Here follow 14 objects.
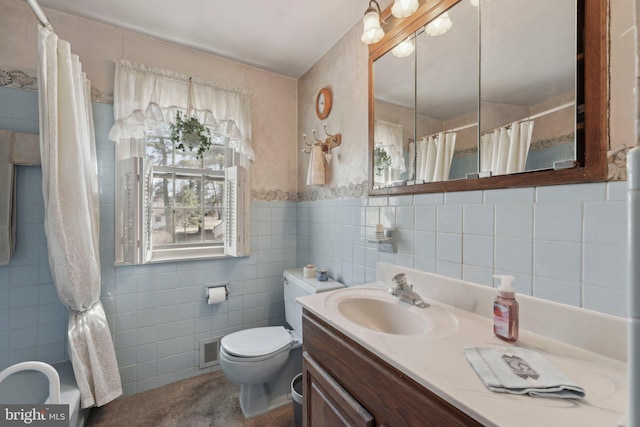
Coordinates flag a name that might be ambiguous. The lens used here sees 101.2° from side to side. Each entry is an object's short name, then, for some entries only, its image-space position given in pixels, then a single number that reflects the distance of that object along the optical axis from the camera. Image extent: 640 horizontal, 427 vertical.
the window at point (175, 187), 1.67
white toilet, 1.46
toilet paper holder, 1.95
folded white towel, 0.53
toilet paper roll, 1.91
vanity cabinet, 0.59
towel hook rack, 1.77
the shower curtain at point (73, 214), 1.27
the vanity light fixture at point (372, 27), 1.27
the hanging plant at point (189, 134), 1.86
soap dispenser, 0.75
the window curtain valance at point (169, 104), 1.69
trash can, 1.33
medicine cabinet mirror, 0.73
